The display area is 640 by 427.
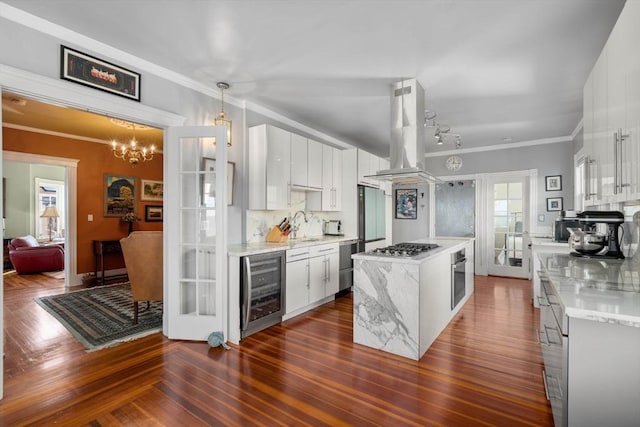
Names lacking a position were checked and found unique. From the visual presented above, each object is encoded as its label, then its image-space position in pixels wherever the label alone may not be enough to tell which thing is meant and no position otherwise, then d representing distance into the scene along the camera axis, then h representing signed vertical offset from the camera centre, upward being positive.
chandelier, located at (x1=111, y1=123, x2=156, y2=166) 4.78 +1.16
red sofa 6.11 -0.86
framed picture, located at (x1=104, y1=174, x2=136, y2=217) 6.10 +0.36
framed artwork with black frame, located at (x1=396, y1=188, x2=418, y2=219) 6.96 +0.19
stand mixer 2.29 -0.22
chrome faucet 4.70 -0.20
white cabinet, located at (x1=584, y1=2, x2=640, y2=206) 1.52 +0.55
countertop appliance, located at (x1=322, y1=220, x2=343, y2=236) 5.17 -0.26
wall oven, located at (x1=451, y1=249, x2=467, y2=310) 3.55 -0.77
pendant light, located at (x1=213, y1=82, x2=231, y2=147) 3.39 +1.04
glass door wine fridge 3.06 -0.82
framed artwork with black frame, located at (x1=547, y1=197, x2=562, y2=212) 5.50 +0.13
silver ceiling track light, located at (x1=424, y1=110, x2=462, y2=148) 4.33 +1.35
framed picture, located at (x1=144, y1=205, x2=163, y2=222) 6.82 -0.01
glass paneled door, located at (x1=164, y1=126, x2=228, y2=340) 3.05 -0.26
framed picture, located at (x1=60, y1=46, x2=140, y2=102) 2.40 +1.13
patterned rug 3.15 -1.23
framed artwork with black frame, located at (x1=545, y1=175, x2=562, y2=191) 5.55 +0.51
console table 5.57 -0.67
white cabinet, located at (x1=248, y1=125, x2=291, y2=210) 3.80 +0.55
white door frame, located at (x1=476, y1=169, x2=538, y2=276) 6.16 -0.14
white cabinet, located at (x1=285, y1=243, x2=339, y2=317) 3.63 -0.81
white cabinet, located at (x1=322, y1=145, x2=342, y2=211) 4.83 +0.53
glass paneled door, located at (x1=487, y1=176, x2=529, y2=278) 5.93 -0.25
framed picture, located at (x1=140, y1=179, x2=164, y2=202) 6.74 +0.49
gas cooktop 2.84 -0.38
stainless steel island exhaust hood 3.29 +0.84
